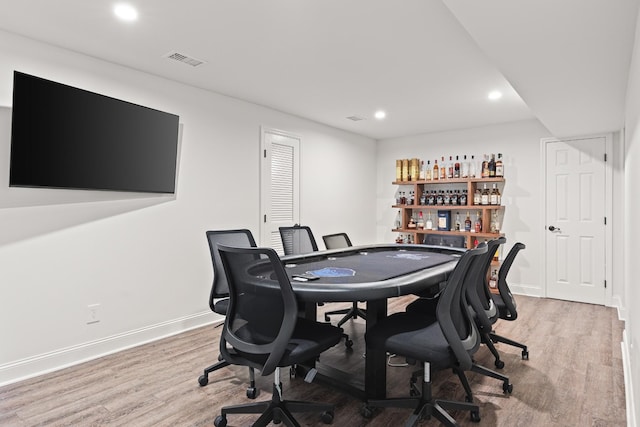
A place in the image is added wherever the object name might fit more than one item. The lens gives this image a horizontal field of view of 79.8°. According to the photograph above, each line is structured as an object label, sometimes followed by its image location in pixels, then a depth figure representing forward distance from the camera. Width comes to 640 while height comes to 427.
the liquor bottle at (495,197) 5.36
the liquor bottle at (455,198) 5.68
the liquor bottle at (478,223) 5.50
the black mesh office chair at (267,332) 1.80
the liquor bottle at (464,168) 5.69
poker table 1.86
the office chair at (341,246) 3.89
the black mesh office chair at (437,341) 1.83
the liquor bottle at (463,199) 5.61
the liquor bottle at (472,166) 5.60
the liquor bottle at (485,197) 5.39
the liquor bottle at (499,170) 5.34
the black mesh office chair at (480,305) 2.23
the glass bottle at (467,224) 5.64
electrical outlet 3.08
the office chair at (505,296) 2.84
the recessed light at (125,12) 2.34
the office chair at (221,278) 2.59
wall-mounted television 2.63
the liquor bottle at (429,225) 6.00
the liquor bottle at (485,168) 5.42
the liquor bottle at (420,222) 6.10
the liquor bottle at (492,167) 5.38
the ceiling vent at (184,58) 3.05
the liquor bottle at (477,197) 5.48
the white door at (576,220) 4.80
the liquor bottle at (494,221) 5.47
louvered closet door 4.61
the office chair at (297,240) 3.71
